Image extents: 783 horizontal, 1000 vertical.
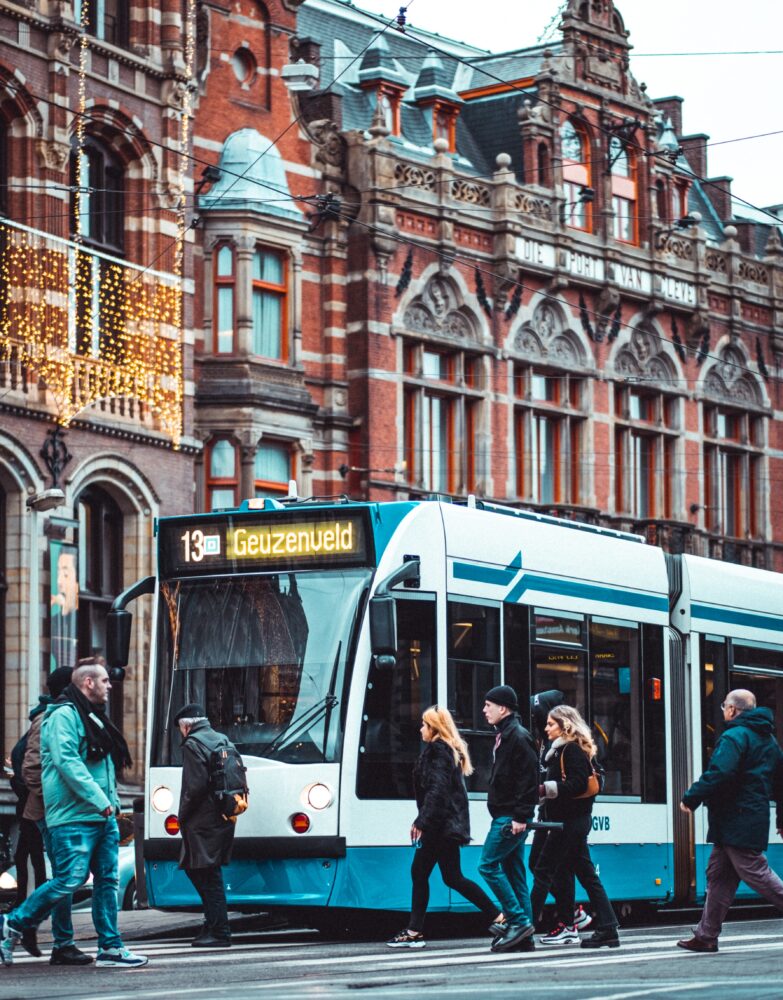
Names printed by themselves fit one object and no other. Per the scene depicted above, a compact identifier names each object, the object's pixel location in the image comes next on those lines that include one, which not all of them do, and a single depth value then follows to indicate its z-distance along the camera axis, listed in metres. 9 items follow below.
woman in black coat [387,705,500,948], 13.77
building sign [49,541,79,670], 26.16
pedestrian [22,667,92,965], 13.68
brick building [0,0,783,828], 26.58
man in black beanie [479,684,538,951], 13.41
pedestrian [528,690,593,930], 14.05
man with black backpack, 14.05
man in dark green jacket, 12.65
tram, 14.54
